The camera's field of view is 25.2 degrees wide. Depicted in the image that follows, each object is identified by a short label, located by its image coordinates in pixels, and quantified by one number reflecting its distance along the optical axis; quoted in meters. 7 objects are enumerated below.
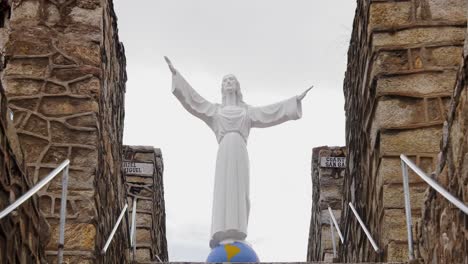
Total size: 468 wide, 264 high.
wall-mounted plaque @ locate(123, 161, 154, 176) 13.25
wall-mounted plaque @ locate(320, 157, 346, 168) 13.47
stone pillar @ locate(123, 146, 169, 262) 12.91
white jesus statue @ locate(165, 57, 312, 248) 10.77
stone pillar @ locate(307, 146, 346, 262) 13.15
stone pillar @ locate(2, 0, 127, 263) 7.82
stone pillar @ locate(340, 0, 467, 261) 7.98
